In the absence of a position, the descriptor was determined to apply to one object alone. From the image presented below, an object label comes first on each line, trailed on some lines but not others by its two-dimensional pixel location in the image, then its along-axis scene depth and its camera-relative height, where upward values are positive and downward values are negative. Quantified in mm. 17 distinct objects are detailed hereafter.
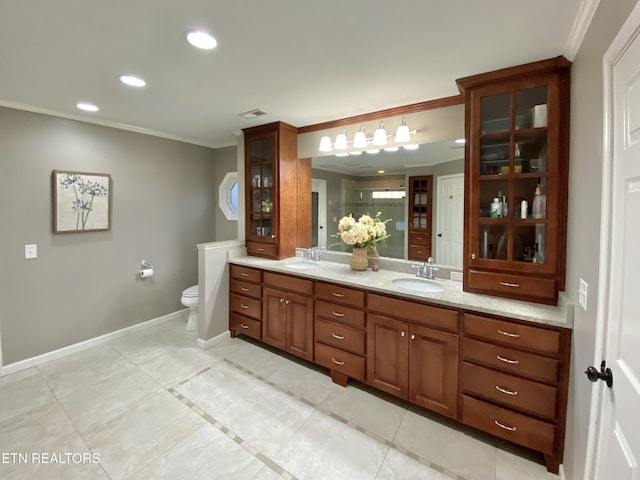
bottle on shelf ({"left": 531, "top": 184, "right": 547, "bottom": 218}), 1831 +163
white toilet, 3529 -931
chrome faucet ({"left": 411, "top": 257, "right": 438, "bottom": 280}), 2509 -339
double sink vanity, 1660 -802
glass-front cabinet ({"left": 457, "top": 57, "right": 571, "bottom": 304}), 1771 +336
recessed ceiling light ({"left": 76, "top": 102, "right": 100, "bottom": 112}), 2608 +1098
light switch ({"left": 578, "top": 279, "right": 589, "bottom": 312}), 1341 -297
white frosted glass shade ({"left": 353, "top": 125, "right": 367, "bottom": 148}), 2709 +835
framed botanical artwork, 2854 +262
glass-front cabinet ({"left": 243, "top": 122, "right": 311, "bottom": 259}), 3172 +414
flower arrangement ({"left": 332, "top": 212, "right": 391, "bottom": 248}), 2727 -19
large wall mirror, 2400 +415
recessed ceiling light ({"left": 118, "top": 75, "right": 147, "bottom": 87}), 2047 +1053
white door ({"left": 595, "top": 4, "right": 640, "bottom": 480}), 874 -121
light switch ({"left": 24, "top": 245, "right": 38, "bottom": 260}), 2701 -234
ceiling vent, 2738 +1104
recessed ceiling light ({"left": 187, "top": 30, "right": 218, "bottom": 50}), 1528 +1014
